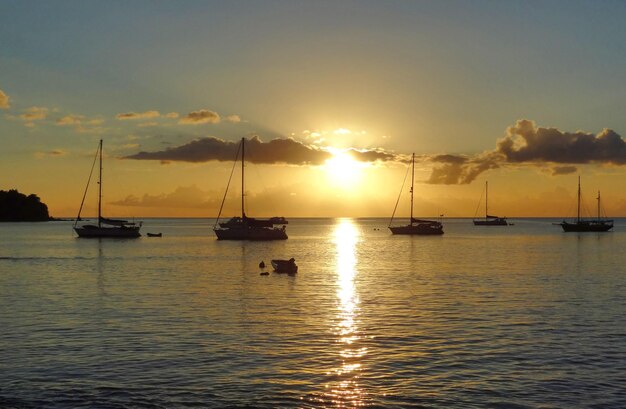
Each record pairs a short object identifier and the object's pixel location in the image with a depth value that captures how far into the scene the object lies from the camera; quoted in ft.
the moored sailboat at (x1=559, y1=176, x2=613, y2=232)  645.92
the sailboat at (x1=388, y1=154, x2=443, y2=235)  557.33
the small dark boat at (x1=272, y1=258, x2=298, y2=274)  207.62
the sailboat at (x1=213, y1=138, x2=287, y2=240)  421.18
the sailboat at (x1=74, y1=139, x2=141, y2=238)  454.81
